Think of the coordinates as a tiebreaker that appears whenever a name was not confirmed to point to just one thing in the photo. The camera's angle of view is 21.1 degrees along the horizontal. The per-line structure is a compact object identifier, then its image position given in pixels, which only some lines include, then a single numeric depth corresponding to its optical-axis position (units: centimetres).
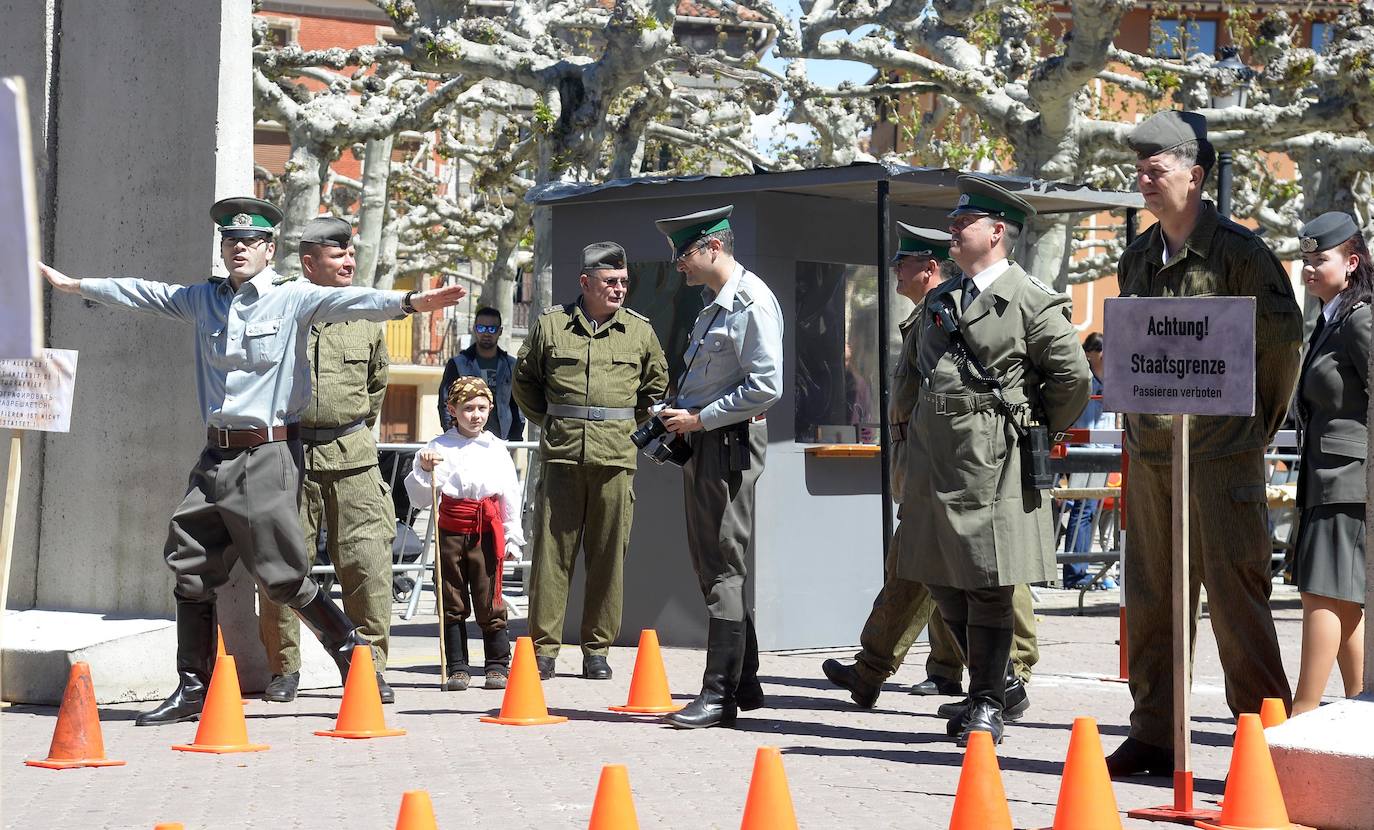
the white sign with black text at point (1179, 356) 1082
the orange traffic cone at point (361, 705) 1463
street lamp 3326
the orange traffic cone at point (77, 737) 1307
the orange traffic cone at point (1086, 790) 1031
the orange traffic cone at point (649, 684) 1583
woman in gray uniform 1330
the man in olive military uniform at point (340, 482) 1648
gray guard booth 2013
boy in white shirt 1769
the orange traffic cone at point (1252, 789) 1070
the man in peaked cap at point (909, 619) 1573
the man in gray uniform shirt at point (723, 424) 1484
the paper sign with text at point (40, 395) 1224
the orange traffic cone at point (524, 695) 1526
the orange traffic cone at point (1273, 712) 1180
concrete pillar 1648
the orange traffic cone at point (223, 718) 1380
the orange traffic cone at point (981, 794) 1022
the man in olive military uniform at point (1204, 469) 1207
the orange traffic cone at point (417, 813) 927
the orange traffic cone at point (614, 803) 970
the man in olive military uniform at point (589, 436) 1802
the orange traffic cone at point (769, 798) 996
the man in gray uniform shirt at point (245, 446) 1488
